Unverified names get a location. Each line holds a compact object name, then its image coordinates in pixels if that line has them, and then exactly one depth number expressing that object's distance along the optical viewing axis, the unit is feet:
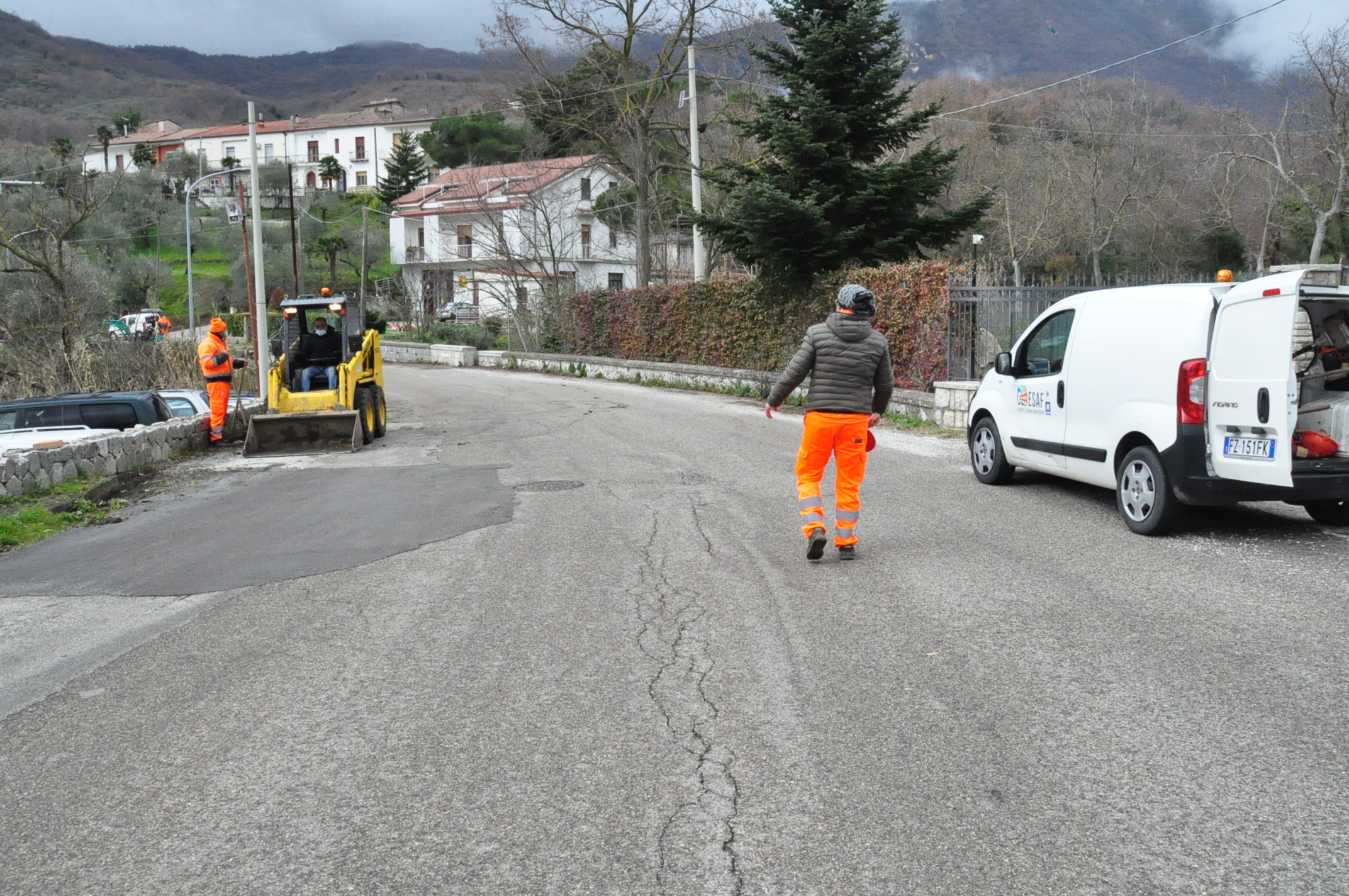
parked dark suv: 55.06
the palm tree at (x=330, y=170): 348.79
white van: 25.82
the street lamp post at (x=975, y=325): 56.44
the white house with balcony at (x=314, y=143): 379.14
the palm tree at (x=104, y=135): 340.80
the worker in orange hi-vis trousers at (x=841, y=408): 25.90
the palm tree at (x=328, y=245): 197.06
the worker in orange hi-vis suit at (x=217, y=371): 58.08
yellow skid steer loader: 55.31
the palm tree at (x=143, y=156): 329.31
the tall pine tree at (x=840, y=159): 67.62
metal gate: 53.16
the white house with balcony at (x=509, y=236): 136.77
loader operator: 59.62
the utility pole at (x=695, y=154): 95.09
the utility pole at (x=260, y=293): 68.74
